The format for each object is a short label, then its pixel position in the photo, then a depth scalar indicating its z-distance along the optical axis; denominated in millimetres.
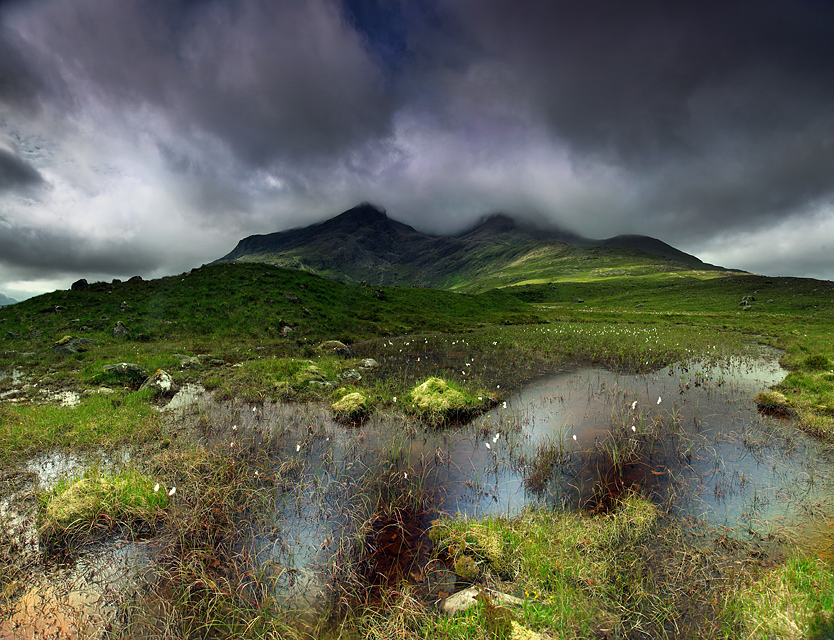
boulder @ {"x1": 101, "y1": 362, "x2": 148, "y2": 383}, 15523
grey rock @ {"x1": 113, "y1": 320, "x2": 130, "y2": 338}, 24466
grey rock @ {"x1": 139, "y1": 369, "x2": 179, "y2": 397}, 14430
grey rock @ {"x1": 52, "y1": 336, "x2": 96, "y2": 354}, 20812
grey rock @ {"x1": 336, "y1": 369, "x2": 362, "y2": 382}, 17203
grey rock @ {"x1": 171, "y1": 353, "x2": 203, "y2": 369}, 18234
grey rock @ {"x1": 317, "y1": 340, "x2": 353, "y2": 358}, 24070
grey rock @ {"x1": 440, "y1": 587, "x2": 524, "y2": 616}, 4508
